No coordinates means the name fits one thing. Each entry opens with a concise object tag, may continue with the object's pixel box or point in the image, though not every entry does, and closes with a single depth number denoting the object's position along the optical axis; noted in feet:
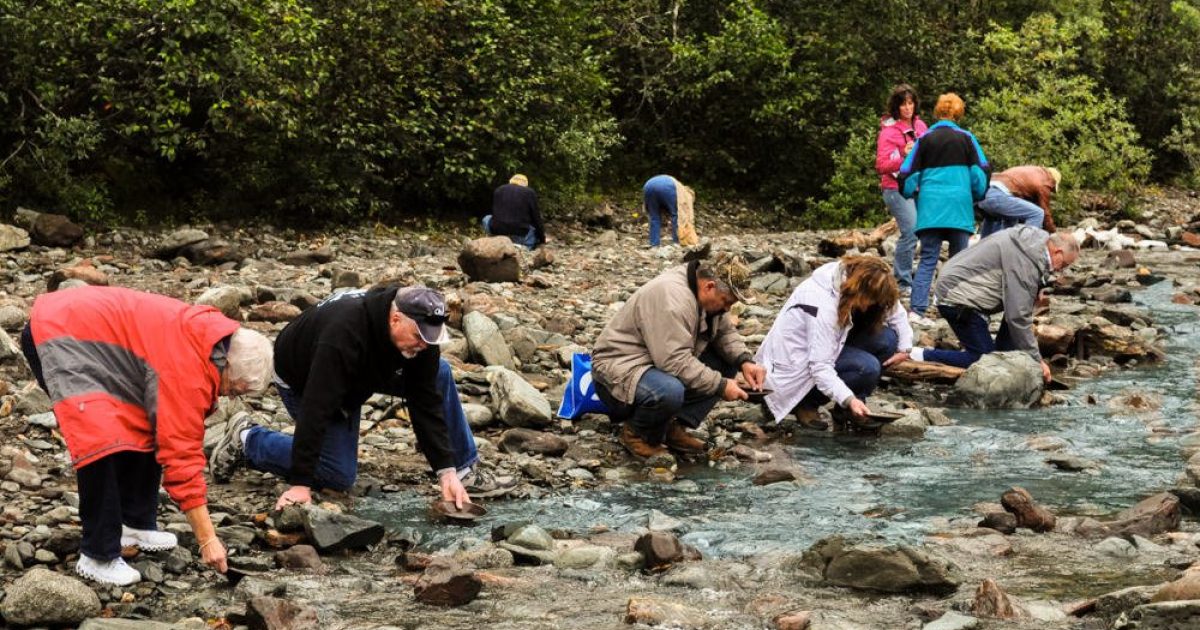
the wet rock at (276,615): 16.20
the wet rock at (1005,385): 32.40
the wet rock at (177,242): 50.67
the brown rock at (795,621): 16.90
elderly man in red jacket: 16.33
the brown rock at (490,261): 47.80
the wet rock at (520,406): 28.71
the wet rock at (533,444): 27.09
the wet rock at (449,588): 17.81
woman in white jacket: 27.35
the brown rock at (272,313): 37.14
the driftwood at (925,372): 34.14
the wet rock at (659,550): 19.85
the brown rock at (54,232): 49.96
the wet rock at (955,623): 16.46
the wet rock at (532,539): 20.59
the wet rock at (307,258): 52.29
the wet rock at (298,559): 19.33
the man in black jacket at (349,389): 19.76
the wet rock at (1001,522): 21.77
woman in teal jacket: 37.37
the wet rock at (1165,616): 14.99
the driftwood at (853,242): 61.98
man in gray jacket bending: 32.45
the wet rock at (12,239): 47.52
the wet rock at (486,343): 34.09
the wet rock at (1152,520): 21.27
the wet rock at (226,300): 36.93
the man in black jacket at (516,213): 62.49
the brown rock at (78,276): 39.29
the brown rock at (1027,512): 21.86
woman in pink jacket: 42.37
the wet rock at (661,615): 17.11
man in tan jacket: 25.72
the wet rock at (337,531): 19.92
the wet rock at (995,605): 17.08
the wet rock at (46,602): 16.16
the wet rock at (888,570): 18.35
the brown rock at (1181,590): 15.92
